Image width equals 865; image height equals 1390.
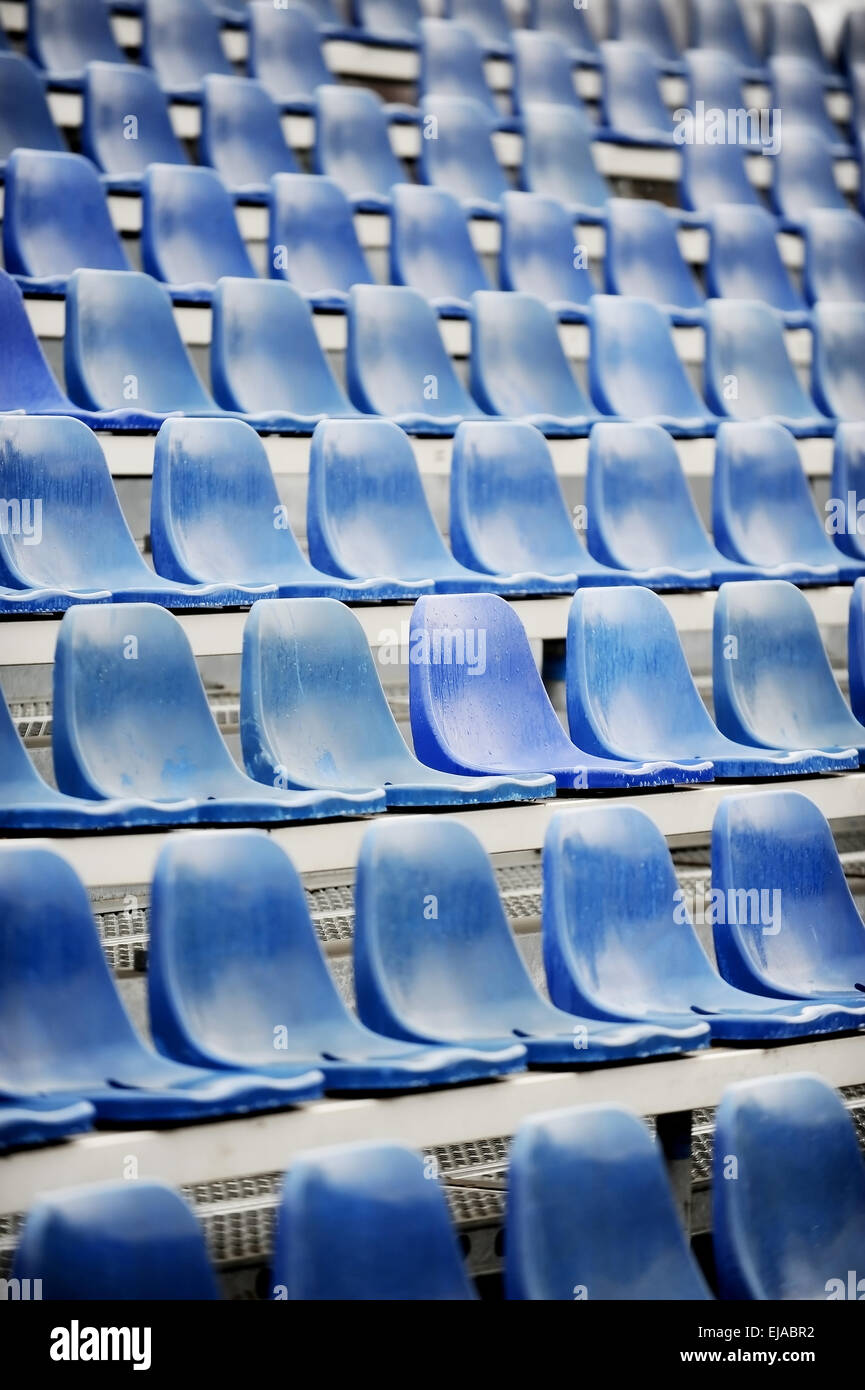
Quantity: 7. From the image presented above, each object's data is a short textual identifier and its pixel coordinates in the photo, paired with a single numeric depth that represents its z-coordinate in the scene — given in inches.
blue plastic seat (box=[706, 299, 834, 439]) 735.4
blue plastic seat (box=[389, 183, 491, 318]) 737.5
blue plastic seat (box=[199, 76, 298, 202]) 753.6
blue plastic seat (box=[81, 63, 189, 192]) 738.0
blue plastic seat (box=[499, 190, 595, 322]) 750.0
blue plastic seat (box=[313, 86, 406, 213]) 776.4
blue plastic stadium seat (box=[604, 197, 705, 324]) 775.2
